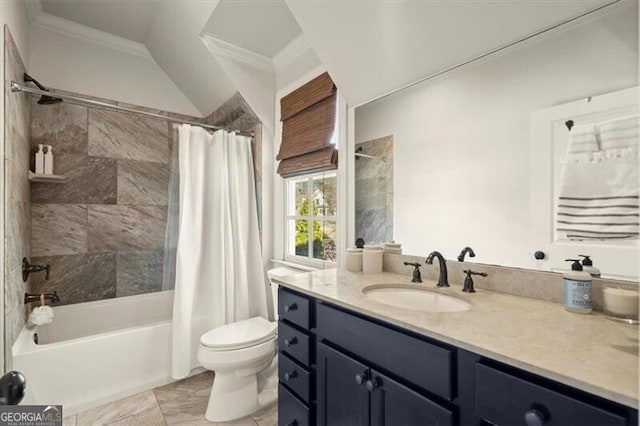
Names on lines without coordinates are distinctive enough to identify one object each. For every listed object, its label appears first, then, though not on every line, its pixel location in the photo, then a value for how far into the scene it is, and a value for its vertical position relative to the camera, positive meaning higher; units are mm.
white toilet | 1619 -888
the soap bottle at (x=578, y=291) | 840 -237
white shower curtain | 2047 -231
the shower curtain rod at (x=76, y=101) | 1630 +755
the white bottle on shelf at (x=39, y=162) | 2129 +378
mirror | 893 +301
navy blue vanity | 572 -456
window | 1903 -41
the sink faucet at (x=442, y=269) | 1184 -238
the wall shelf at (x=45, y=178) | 2071 +257
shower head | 1983 +786
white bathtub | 1626 -936
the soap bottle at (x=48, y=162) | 2150 +382
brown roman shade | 1817 +581
